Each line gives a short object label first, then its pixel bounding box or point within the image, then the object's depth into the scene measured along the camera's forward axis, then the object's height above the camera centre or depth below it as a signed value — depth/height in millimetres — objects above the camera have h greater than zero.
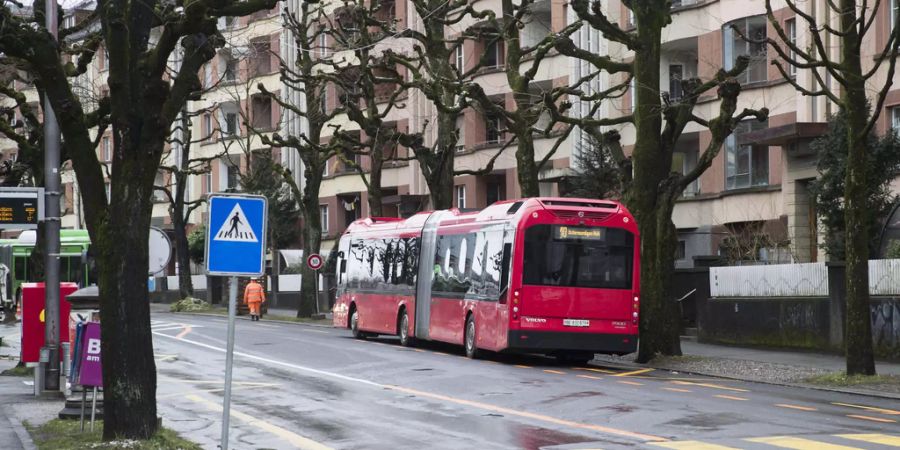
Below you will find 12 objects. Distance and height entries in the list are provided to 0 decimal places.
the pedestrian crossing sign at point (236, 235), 12242 +582
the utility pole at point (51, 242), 21172 +895
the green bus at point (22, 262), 58938 +1712
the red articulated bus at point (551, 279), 26312 +470
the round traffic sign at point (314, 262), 49594 +1419
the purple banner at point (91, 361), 15594 -665
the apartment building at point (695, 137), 39125 +5826
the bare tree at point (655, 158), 26734 +2801
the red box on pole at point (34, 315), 22594 -240
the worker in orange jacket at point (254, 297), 51109 +179
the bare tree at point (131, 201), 13875 +984
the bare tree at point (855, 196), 21688 +1707
